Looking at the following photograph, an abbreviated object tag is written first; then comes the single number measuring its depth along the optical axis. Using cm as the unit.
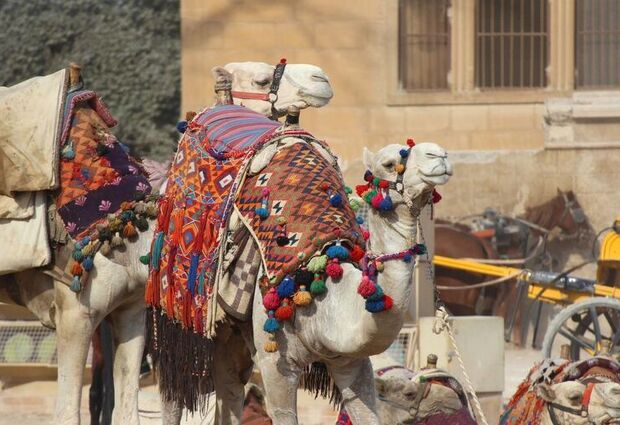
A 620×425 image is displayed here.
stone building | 4750
